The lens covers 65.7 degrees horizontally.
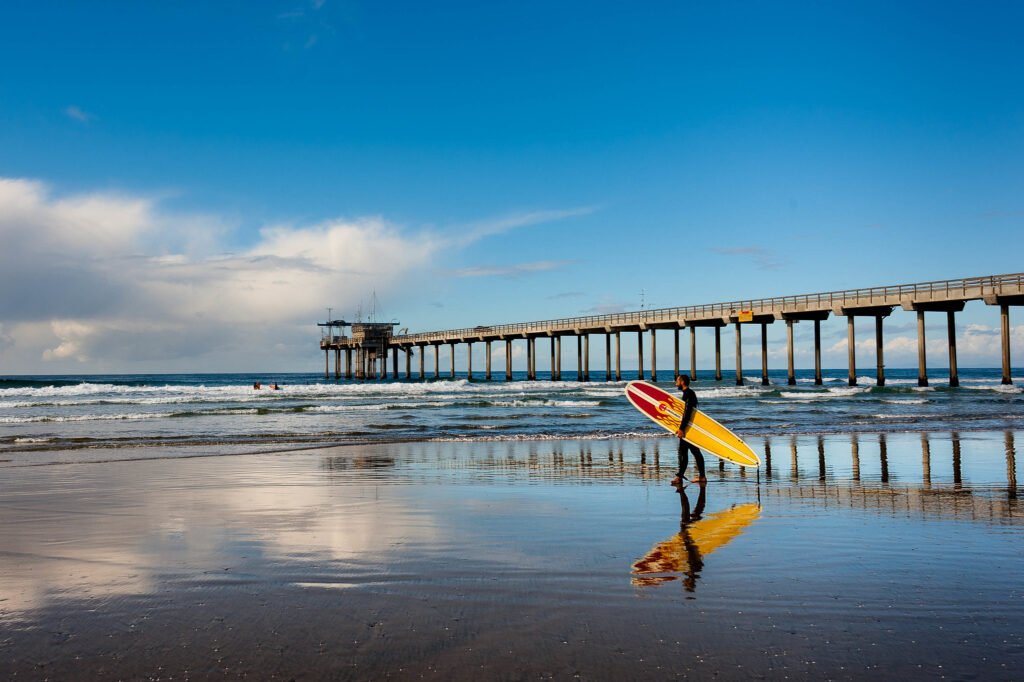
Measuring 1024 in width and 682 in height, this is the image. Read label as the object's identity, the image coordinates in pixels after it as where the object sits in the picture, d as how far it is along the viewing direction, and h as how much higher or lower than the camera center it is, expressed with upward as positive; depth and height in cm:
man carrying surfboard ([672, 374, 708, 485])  959 -66
